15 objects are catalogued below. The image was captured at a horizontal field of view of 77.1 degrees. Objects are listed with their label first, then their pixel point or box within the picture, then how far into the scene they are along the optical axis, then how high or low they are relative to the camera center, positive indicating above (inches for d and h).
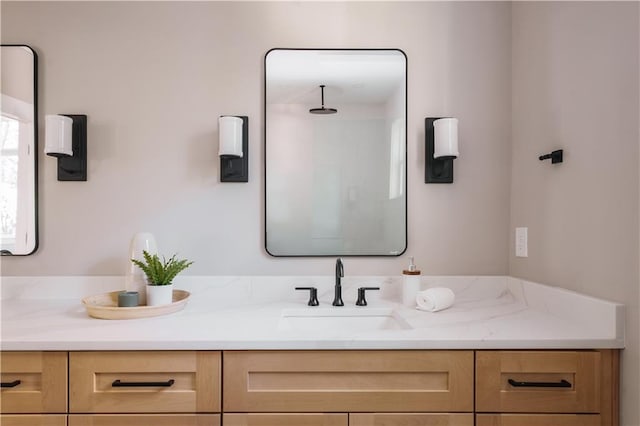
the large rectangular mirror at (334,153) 72.1 +10.9
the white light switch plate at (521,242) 67.9 -4.7
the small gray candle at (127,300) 61.1 -13.3
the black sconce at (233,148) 67.4 +11.3
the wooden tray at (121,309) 56.6 -14.1
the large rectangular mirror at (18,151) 70.9 +10.9
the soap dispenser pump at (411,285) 66.2 -11.7
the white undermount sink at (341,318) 64.8 -16.9
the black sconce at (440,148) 67.8 +11.4
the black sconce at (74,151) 68.5 +10.7
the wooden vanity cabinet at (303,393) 47.5 -21.3
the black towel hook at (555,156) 57.8 +8.6
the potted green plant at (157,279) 61.5 -10.2
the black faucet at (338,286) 66.7 -12.1
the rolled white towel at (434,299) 62.0 -13.3
